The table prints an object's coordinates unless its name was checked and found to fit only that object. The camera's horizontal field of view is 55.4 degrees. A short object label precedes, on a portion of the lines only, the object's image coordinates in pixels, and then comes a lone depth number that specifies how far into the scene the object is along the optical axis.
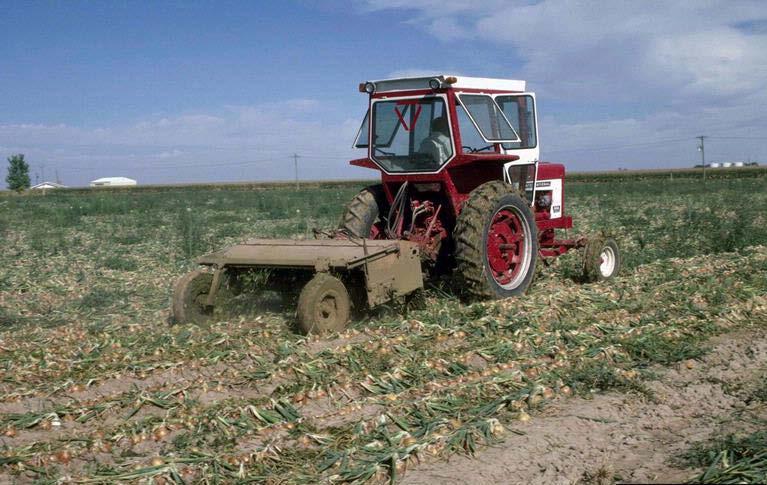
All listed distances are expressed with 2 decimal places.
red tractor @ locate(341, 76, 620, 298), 7.97
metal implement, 6.71
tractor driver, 8.17
